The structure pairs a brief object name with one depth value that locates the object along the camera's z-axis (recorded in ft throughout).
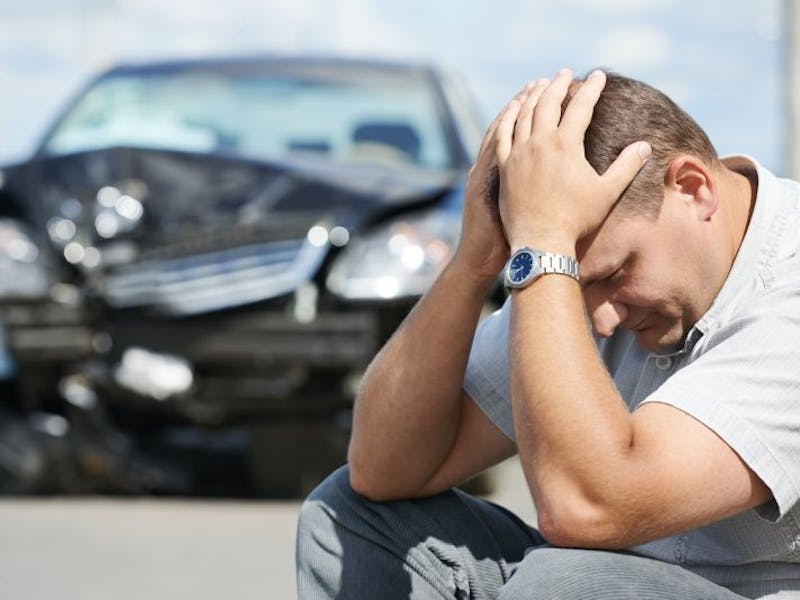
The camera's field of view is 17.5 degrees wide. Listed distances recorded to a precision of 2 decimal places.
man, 12.51
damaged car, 27.64
